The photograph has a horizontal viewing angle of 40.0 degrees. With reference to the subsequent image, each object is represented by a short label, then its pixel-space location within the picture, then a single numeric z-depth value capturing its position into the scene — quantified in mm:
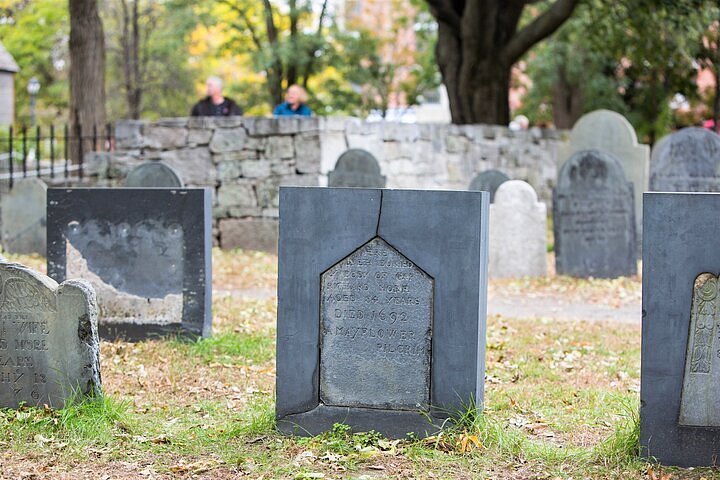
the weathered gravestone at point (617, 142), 13836
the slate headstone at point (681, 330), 4230
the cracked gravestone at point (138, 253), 6969
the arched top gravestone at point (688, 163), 11672
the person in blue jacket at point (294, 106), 13391
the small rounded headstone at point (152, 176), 10719
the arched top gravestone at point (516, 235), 10859
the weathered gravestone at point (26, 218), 12383
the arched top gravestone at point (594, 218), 10766
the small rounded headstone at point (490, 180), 13047
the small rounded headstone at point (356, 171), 12133
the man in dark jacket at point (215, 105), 13211
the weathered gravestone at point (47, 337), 4898
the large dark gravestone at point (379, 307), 4609
